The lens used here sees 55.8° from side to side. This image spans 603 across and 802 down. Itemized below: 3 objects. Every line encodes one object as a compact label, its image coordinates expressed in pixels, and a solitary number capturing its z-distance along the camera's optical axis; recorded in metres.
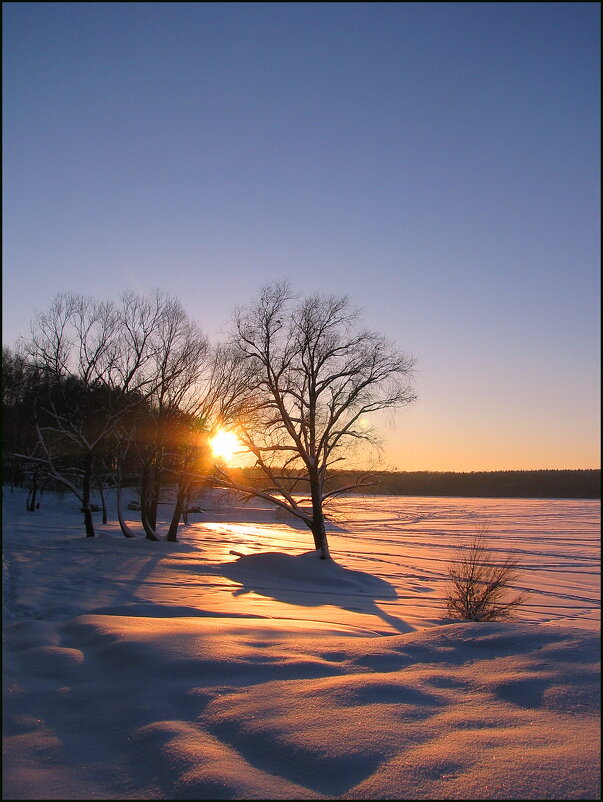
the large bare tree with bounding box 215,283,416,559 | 20.80
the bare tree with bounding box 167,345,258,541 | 23.38
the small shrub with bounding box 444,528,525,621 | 9.91
